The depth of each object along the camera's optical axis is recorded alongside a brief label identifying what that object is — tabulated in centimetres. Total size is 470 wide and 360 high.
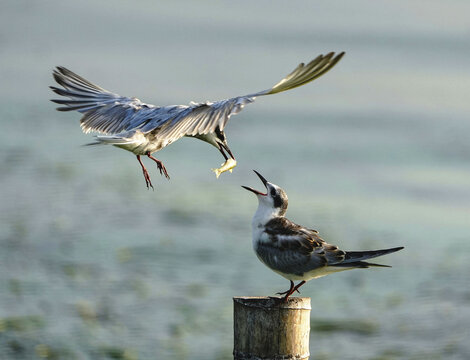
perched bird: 1379
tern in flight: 1380
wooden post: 1256
